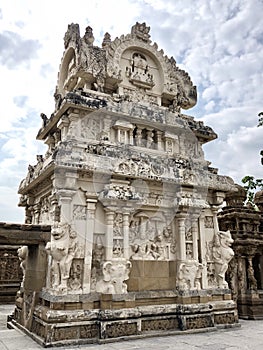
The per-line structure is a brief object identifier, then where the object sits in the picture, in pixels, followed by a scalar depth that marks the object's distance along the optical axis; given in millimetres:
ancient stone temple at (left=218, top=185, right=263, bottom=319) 12039
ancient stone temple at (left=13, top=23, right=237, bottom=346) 7988
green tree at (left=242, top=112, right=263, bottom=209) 24078
